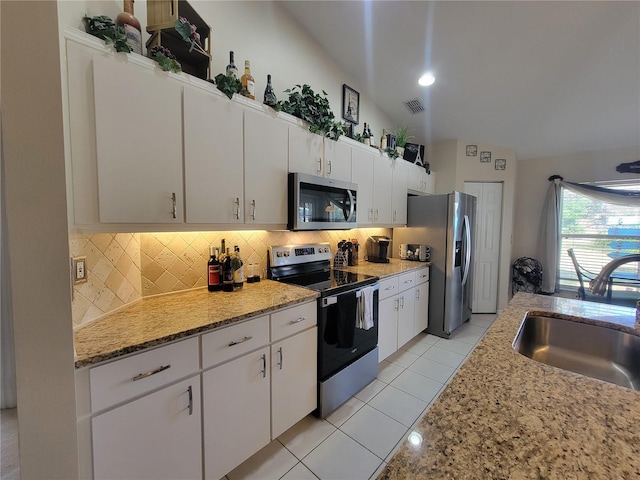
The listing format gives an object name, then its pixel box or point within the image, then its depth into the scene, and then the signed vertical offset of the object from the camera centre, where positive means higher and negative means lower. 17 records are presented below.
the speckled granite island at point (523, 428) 0.51 -0.48
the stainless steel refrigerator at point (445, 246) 3.20 -0.23
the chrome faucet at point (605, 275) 1.15 -0.22
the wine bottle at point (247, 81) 1.83 +1.04
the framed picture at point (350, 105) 3.04 +1.48
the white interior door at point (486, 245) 4.07 -0.27
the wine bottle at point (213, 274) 1.81 -0.34
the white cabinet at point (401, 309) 2.54 -0.90
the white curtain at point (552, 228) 4.23 +0.01
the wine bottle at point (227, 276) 1.82 -0.35
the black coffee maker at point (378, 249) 3.24 -0.27
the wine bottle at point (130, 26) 1.34 +1.06
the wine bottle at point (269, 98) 1.89 +0.95
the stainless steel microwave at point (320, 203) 2.04 +0.21
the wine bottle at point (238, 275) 1.84 -0.35
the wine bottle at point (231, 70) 1.70 +1.06
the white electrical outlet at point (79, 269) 1.20 -0.21
